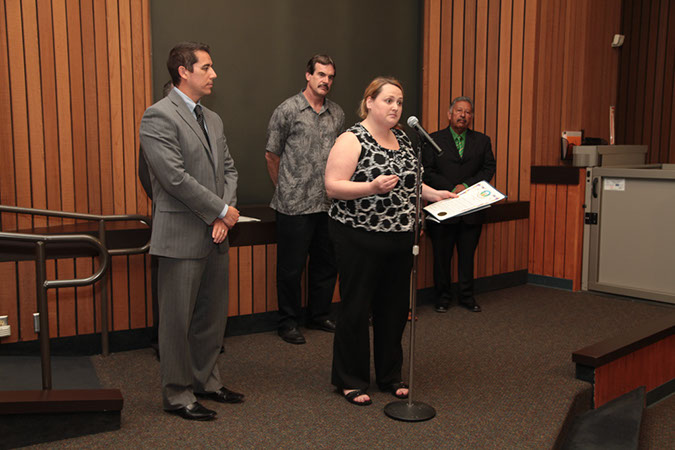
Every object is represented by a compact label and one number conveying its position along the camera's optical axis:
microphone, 2.50
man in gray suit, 2.59
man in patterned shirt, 3.88
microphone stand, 2.70
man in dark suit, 4.70
